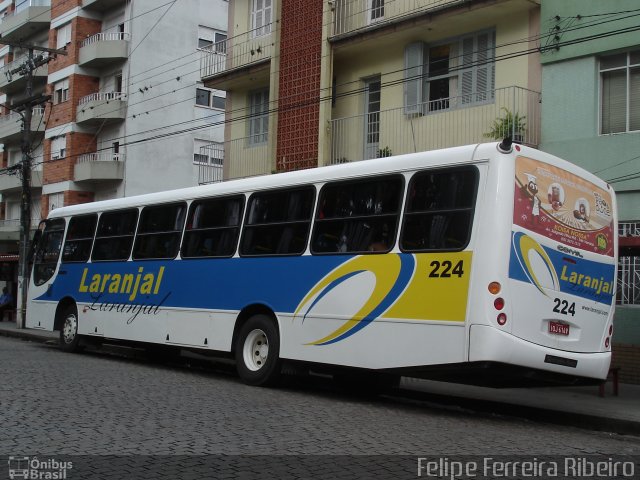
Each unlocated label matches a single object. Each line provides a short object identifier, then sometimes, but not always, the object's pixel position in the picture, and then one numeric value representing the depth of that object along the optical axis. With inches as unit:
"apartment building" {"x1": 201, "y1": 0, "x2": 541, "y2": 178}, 649.6
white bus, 350.0
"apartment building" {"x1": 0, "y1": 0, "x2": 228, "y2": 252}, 1374.3
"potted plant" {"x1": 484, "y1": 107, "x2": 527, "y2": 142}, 621.6
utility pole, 1017.2
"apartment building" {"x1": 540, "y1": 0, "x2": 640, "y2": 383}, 556.7
